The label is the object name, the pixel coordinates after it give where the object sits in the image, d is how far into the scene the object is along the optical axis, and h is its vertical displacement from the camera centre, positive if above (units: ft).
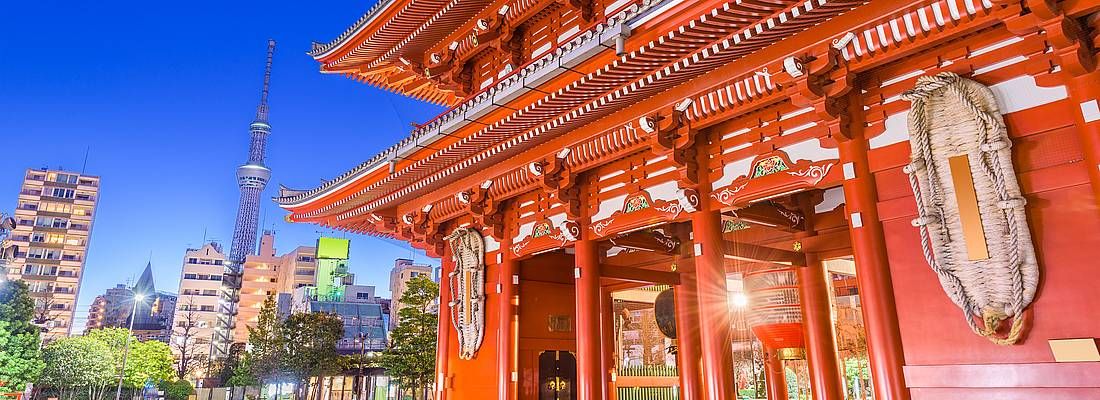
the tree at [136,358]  136.36 +0.05
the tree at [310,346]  117.19 +2.08
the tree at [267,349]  119.44 +1.62
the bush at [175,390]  139.37 -7.18
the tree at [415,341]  92.12 +2.28
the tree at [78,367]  114.83 -1.47
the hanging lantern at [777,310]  45.19 +3.18
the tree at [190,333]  227.53 +9.46
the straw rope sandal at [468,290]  43.70 +4.78
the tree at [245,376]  127.03 -3.77
